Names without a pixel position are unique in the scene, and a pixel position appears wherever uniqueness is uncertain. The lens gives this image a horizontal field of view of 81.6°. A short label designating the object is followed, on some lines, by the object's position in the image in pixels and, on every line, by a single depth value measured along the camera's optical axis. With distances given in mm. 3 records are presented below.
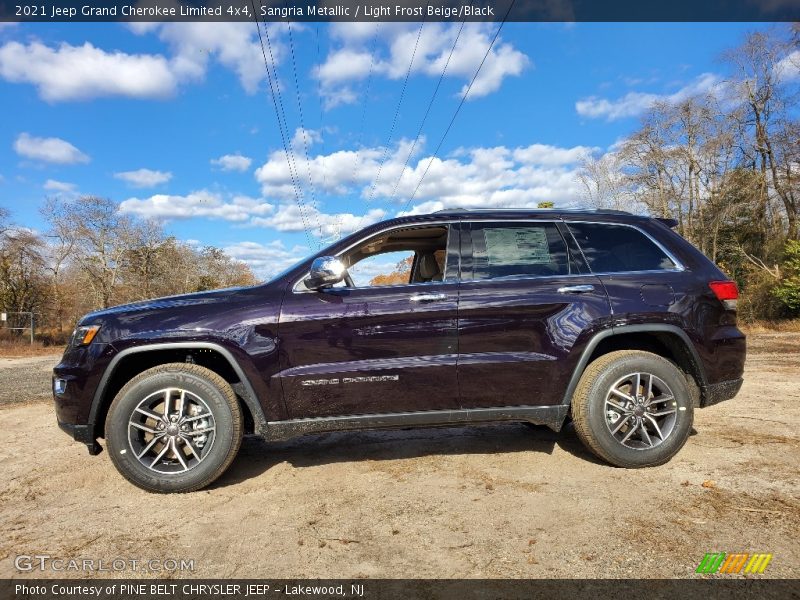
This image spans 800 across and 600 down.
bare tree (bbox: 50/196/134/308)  37312
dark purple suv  3145
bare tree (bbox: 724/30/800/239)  24797
